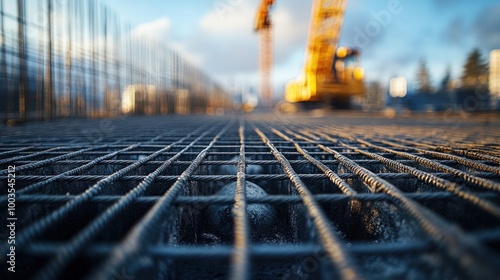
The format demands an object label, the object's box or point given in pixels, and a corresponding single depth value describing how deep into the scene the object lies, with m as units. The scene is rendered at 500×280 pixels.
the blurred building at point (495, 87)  14.31
